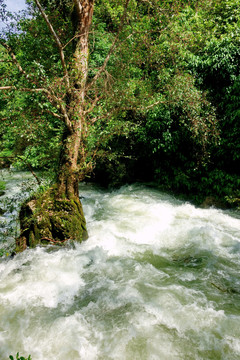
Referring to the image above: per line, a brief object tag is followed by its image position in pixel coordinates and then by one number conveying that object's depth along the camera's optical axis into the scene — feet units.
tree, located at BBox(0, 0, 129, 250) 15.23
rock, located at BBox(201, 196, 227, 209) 24.29
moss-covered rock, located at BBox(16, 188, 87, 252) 15.23
